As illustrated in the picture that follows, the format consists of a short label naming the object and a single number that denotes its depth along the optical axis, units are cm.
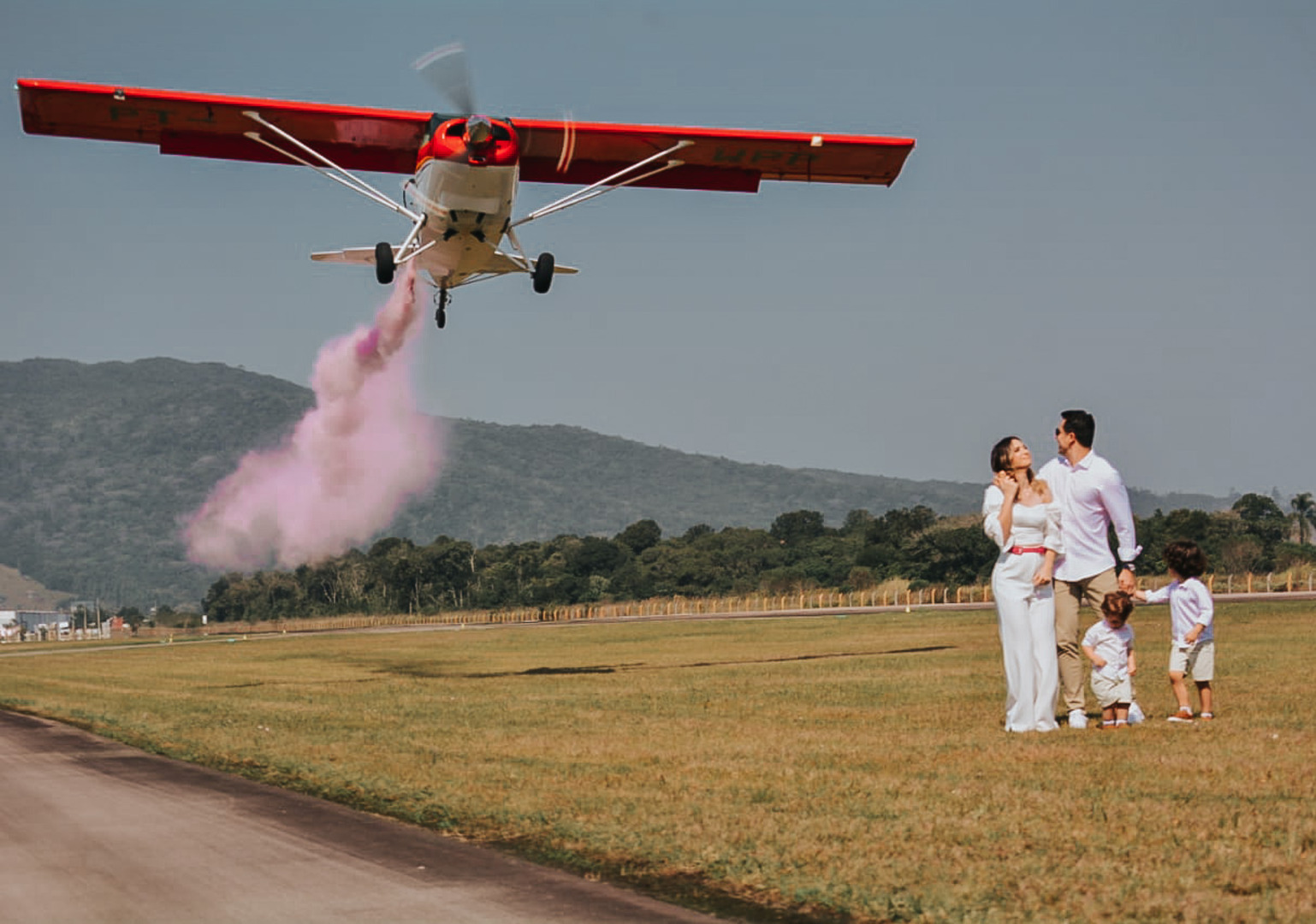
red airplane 2866
